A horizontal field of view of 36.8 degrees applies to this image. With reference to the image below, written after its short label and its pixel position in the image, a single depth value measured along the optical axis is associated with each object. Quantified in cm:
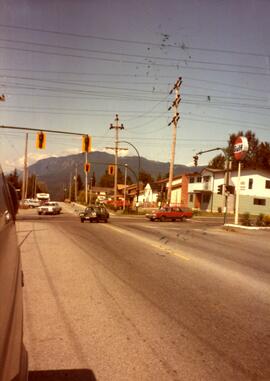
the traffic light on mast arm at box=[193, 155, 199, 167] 3972
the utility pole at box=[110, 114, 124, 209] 5803
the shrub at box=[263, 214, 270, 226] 3241
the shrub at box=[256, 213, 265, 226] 3238
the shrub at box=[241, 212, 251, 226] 3201
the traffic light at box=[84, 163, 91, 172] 4841
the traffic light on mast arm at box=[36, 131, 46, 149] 2712
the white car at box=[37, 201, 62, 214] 4441
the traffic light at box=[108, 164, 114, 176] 4743
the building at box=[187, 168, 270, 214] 6088
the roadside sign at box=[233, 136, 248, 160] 3461
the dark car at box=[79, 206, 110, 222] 3272
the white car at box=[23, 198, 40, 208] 6806
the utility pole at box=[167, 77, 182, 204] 4272
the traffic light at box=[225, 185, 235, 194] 3188
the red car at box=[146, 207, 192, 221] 4000
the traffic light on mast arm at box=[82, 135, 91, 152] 2811
